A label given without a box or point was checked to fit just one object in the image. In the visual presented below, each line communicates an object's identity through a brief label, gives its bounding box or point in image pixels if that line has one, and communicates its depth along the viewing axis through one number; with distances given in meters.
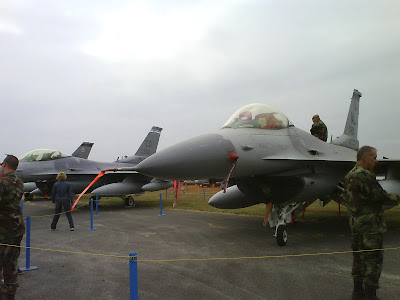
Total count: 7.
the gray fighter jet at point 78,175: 12.38
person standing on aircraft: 8.95
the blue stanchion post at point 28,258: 4.64
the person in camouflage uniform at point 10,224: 3.24
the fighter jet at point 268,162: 4.73
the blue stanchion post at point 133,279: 2.56
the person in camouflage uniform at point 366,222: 3.02
